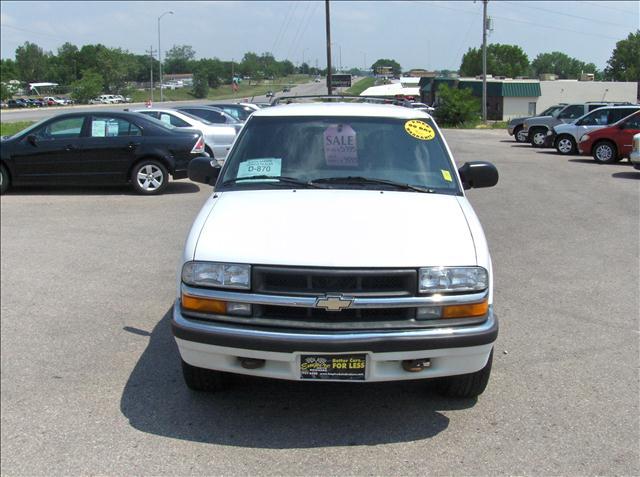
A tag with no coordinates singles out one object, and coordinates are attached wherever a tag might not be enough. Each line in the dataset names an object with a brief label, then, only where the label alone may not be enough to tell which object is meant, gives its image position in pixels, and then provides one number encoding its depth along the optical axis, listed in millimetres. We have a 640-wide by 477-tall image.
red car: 18172
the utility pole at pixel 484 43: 48969
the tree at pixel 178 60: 149750
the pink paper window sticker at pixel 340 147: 4777
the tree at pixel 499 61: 117188
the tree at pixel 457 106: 47281
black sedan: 12461
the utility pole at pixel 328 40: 42094
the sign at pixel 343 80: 33438
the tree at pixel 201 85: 94188
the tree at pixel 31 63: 131000
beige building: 29081
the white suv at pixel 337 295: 3525
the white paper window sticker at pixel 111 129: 12531
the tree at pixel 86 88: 77875
